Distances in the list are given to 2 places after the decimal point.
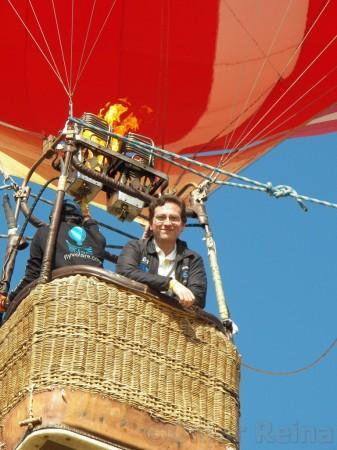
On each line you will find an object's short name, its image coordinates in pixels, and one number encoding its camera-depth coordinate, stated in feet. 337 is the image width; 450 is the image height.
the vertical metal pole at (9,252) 31.70
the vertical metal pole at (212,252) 29.37
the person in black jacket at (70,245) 28.85
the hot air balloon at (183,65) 48.32
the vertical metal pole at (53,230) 27.71
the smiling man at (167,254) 28.06
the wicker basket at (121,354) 26.47
